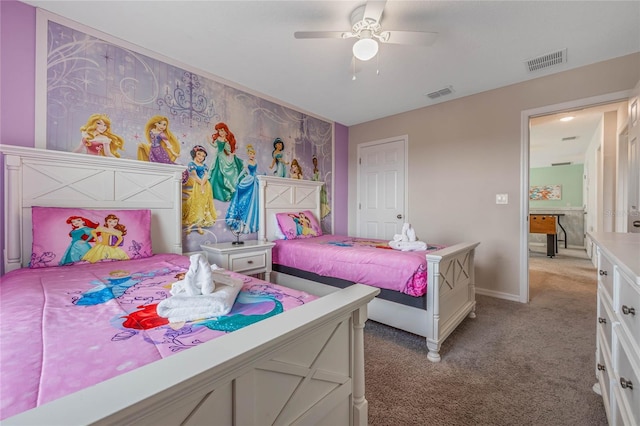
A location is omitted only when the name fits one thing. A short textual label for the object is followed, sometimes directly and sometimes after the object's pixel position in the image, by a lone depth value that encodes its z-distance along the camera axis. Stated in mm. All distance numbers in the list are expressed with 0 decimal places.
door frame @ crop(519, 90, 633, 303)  3084
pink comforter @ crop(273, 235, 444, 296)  2035
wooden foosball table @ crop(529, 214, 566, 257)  5629
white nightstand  2508
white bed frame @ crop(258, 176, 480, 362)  1948
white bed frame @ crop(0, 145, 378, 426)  488
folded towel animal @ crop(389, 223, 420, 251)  2422
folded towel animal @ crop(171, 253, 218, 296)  1131
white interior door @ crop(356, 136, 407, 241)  4152
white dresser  888
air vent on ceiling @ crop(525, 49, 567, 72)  2557
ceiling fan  1910
